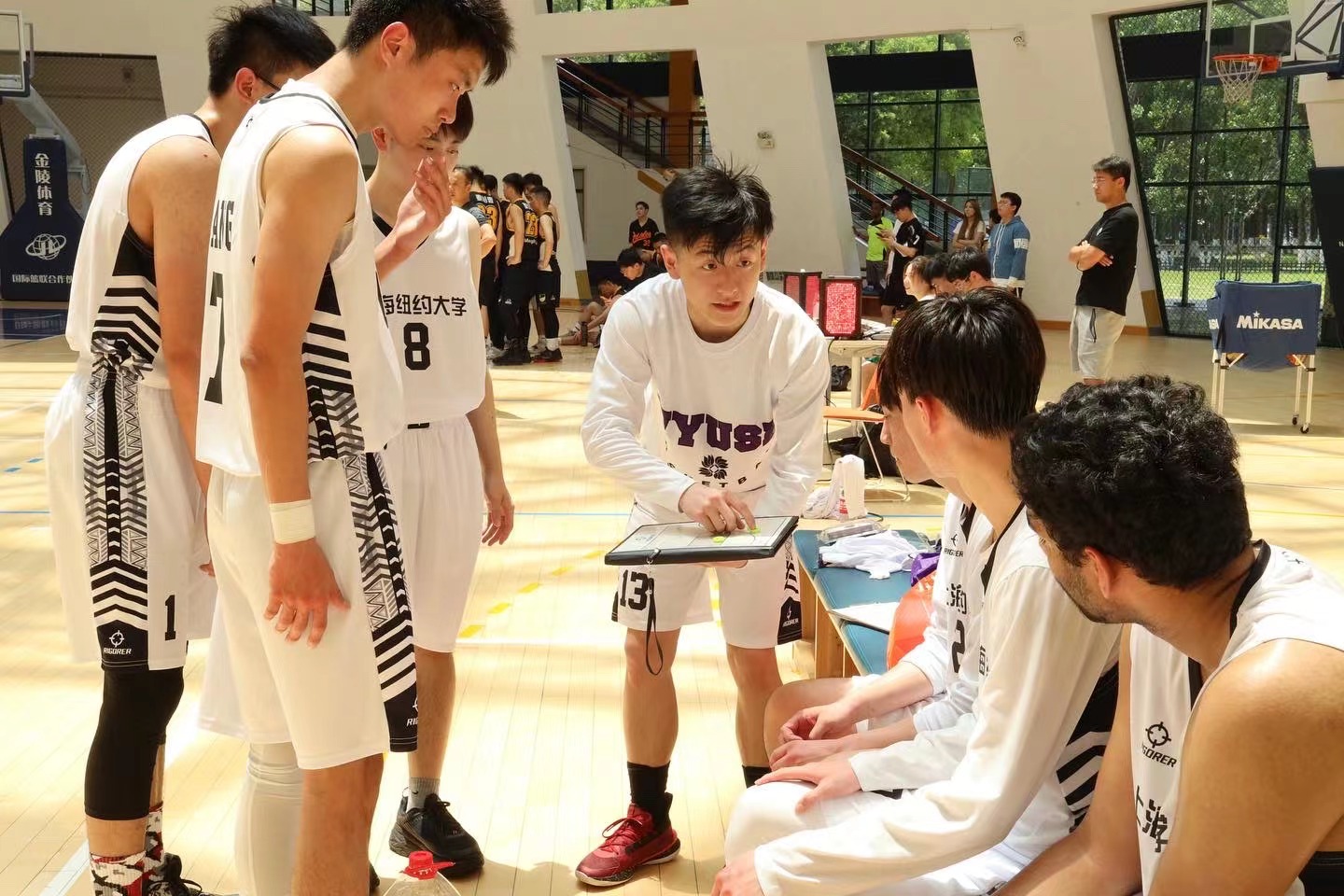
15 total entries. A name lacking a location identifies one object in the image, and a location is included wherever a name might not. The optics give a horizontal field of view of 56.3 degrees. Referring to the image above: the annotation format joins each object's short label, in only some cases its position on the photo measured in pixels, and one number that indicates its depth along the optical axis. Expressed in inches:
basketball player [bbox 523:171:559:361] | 497.0
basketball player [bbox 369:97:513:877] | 107.1
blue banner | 658.2
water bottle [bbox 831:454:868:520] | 202.2
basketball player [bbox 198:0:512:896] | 67.1
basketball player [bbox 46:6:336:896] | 84.3
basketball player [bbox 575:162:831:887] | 112.9
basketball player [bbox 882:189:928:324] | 616.4
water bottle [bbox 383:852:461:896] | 81.5
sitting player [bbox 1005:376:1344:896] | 46.7
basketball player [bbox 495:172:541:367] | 468.8
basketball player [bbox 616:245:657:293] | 532.1
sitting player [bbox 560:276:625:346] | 563.5
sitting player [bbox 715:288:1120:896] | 64.5
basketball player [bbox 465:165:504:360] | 456.8
